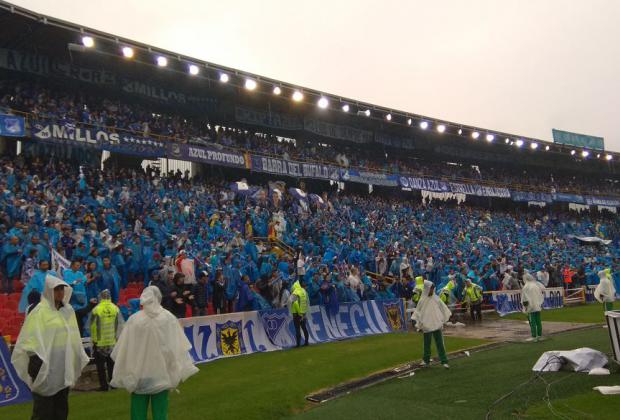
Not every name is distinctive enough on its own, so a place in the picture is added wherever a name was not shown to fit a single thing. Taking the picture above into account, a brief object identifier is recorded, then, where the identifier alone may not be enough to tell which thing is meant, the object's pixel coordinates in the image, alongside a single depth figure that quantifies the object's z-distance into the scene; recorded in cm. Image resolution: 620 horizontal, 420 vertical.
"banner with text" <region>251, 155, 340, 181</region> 3092
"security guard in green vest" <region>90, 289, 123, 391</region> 997
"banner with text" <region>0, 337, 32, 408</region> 895
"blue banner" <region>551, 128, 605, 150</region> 5459
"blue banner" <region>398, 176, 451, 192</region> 3967
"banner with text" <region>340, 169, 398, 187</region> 3581
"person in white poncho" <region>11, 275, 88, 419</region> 540
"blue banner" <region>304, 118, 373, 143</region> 3778
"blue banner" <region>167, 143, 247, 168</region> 2669
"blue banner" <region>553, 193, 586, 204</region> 5125
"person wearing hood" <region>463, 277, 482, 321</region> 2041
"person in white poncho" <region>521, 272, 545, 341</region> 1447
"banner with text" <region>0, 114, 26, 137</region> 2019
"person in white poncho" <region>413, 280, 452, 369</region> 1130
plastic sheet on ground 939
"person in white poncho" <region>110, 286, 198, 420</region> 542
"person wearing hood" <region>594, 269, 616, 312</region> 1723
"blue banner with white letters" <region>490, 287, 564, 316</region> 2316
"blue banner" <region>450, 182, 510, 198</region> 4362
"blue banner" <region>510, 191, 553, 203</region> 4803
